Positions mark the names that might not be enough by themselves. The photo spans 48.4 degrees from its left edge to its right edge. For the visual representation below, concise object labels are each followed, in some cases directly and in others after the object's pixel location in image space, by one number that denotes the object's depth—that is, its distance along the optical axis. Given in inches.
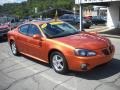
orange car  141.5
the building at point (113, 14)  479.0
